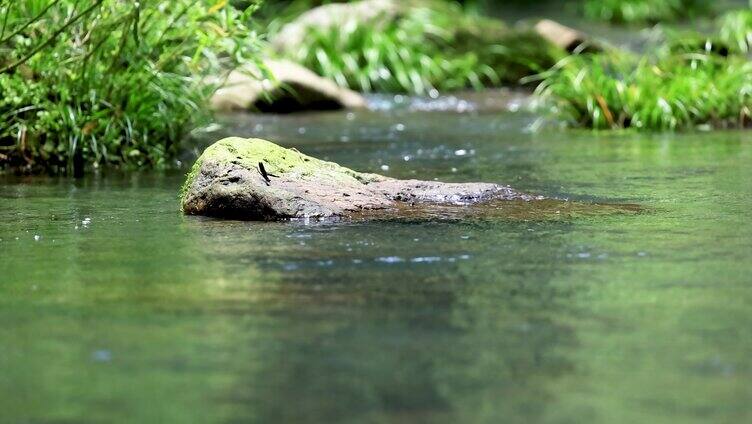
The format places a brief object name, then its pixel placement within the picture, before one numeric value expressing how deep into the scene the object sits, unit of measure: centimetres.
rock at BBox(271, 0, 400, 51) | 1519
